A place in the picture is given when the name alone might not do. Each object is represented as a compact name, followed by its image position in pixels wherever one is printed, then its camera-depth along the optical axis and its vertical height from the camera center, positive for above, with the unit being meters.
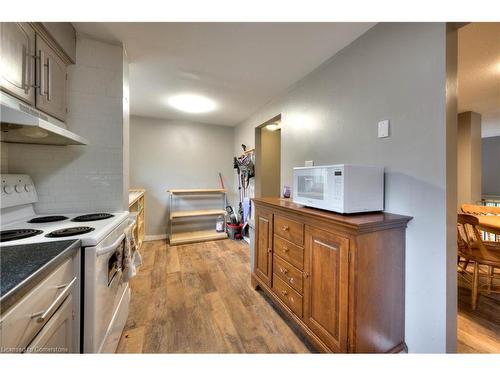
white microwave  1.22 +0.00
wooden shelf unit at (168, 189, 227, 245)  3.63 -0.58
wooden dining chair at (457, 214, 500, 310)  1.78 -0.60
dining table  1.81 -0.33
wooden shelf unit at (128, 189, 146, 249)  2.62 -0.31
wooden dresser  1.08 -0.55
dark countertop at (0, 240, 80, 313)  0.52 -0.26
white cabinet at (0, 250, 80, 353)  0.55 -0.44
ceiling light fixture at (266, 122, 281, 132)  3.45 +1.10
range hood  0.90 +0.32
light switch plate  1.36 +0.42
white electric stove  0.96 -0.28
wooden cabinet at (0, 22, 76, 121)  1.02 +0.74
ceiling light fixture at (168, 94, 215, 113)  2.77 +1.28
